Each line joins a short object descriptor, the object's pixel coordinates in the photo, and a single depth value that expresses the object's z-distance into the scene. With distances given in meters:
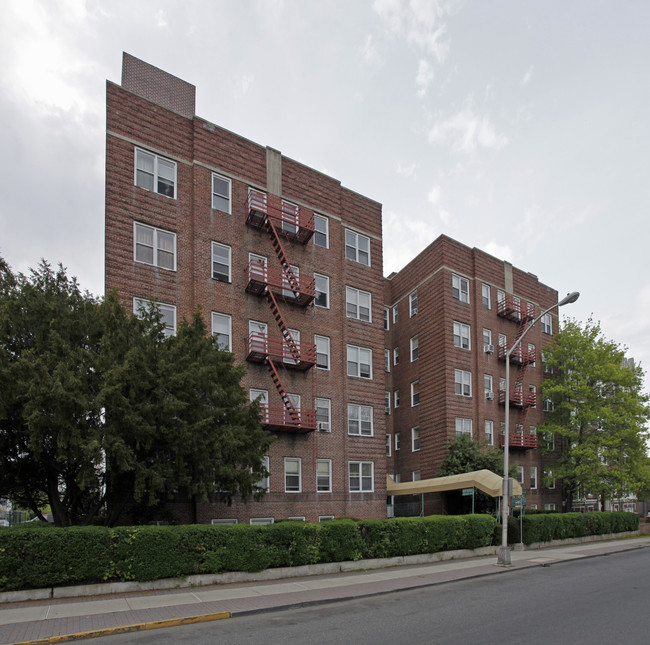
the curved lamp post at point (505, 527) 19.36
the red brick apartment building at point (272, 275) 22.53
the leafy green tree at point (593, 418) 35.31
